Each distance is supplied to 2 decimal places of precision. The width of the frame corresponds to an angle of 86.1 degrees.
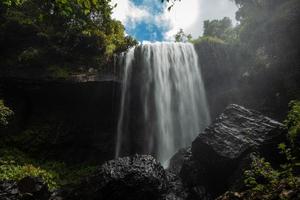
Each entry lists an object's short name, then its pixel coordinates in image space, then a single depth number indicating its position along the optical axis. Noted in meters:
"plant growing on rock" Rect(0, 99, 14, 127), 7.15
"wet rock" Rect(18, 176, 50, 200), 5.24
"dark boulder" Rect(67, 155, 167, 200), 4.86
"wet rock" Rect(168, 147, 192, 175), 6.48
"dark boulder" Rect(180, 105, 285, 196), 5.06
